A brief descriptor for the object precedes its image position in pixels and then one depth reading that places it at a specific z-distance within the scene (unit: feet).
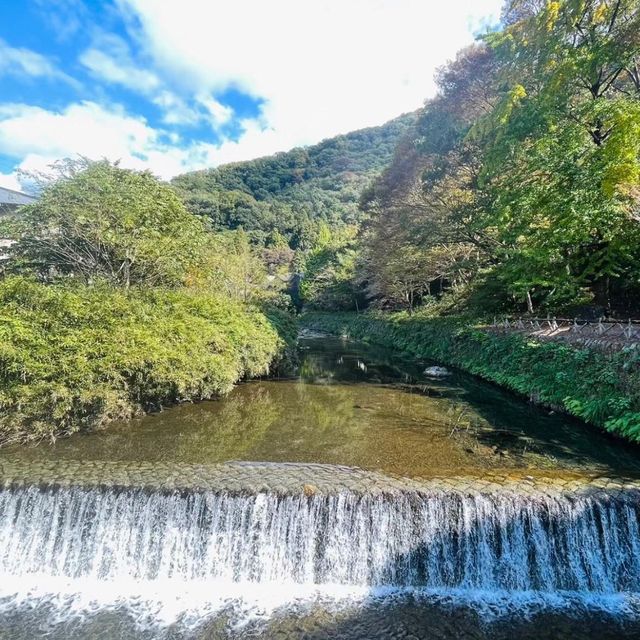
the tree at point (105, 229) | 47.16
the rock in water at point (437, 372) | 56.86
